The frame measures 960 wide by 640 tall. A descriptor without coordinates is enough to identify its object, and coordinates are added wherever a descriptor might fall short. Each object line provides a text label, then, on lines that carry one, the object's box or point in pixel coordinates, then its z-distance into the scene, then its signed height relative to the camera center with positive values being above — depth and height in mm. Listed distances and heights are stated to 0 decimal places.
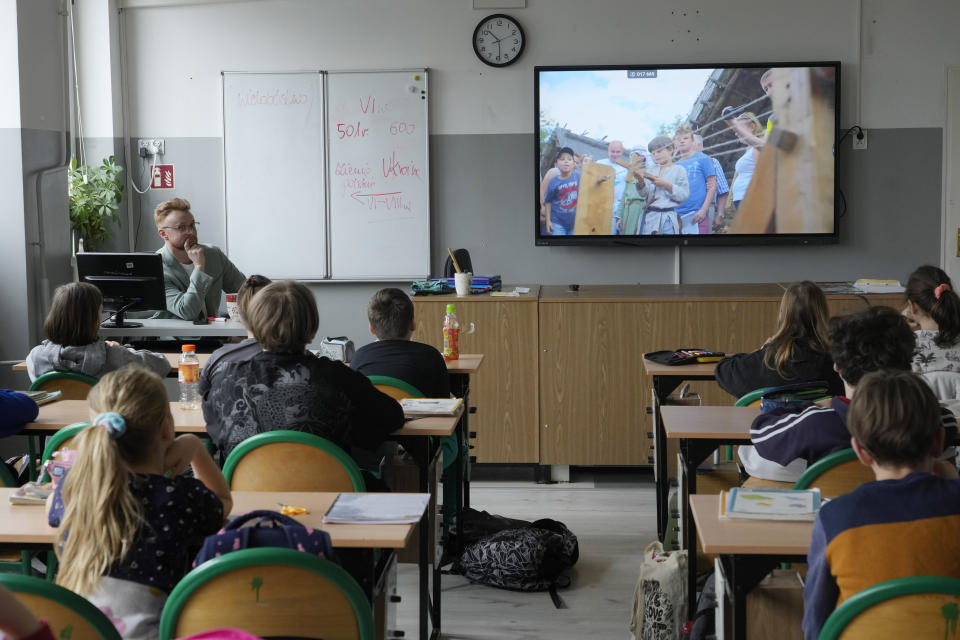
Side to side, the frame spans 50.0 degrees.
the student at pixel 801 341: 3506 -365
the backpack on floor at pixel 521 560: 3773 -1194
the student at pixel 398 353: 3711 -411
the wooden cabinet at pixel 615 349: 5262 -574
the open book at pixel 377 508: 2174 -583
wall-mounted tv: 6750 +564
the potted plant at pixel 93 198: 6562 +300
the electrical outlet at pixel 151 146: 7148 +677
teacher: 5570 -96
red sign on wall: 7164 +471
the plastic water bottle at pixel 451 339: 4500 -436
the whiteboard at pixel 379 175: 6957 +449
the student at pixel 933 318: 3514 -297
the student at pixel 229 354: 3105 -353
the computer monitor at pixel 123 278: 5109 -169
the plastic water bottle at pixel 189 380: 3762 -500
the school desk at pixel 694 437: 3078 -598
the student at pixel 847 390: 2521 -389
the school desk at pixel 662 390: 4223 -640
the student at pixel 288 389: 2758 -397
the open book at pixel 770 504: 2146 -574
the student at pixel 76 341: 3775 -361
